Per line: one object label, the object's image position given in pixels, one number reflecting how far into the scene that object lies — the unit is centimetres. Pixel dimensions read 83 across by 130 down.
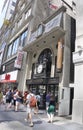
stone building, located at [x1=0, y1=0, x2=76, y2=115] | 819
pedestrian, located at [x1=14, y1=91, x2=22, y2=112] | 735
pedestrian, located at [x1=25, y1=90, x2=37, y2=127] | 495
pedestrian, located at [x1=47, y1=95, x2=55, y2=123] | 551
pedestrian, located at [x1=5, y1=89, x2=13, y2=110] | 778
